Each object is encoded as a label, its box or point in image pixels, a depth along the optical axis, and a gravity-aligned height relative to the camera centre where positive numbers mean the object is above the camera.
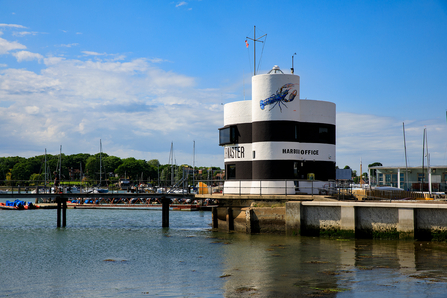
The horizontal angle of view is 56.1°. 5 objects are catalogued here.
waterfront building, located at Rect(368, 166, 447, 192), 54.16 -0.11
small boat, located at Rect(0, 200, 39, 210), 72.56 -4.99
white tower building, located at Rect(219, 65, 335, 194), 31.58 +2.85
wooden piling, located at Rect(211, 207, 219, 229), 34.50 -3.56
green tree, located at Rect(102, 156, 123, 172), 187.88 +6.25
